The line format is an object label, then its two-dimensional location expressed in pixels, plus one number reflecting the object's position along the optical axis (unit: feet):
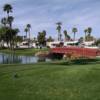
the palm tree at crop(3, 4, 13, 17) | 206.59
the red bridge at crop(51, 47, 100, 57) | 104.99
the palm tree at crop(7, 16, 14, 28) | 213.03
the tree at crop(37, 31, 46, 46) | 227.24
